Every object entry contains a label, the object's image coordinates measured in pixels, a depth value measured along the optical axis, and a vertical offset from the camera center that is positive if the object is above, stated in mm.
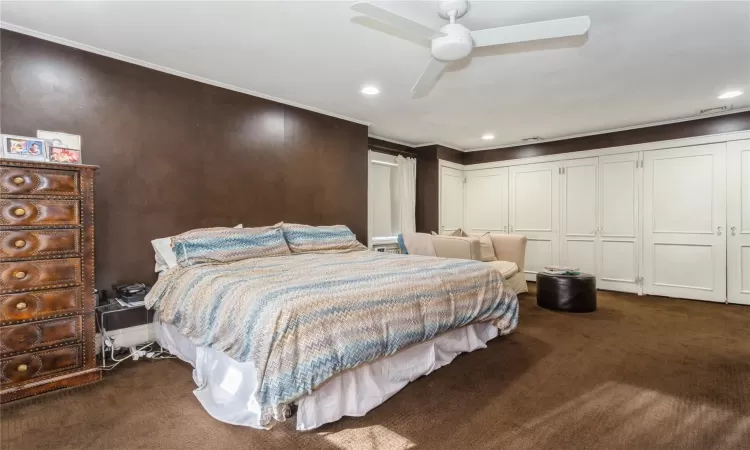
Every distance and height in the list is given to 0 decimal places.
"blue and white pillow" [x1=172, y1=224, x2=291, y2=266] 2727 -169
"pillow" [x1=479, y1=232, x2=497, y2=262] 4770 -342
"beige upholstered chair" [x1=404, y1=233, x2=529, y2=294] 4461 -355
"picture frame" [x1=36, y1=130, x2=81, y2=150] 2531 +612
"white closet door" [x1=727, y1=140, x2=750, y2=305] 4246 +15
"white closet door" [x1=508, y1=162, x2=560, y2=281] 5738 +214
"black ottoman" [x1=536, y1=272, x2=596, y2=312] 3969 -766
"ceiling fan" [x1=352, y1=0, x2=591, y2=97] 1902 +1063
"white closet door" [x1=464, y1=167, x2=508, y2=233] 6281 +410
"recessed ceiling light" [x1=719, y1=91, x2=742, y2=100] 3660 +1326
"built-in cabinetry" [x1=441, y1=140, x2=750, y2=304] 4359 +131
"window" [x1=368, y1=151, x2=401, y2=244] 5453 +381
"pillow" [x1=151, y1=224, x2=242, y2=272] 2885 -250
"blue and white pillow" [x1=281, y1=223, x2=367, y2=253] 3453 -152
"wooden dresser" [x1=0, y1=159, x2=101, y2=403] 2020 -318
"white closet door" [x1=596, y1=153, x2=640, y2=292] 4996 +5
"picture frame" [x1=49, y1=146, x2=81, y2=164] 2479 +483
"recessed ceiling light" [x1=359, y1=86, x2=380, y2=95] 3543 +1328
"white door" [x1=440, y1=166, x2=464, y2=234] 6184 +428
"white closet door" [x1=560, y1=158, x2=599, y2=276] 5352 +139
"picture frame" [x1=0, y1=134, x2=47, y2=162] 2146 +462
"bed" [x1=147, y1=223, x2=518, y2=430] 1621 -560
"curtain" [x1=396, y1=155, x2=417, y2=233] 5785 +463
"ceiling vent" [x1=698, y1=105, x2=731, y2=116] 4152 +1329
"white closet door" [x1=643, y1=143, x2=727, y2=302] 4422 +16
